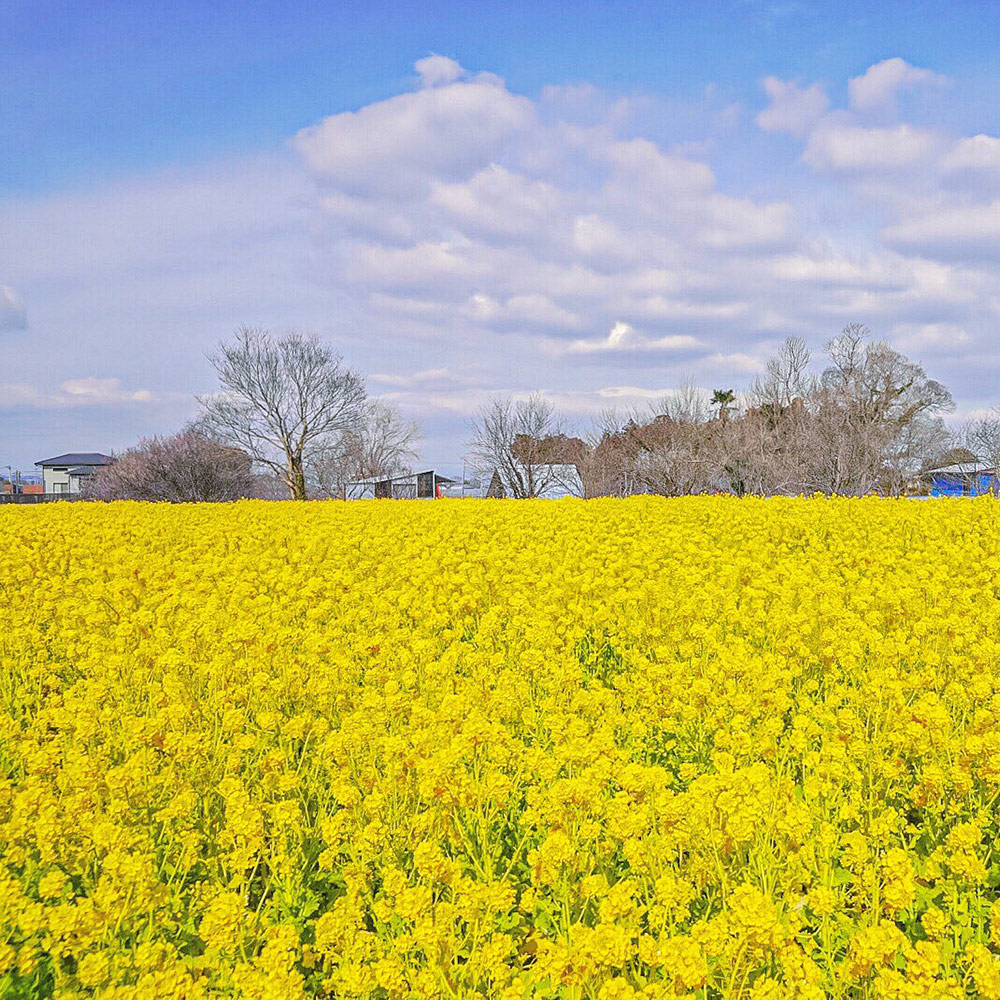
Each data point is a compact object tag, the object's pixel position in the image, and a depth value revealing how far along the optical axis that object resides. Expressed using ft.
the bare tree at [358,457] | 187.73
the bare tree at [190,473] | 169.27
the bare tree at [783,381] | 168.76
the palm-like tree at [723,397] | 208.37
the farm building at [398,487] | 219.20
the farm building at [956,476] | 168.69
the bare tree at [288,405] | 171.42
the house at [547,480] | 196.44
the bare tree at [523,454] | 196.54
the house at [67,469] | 312.91
